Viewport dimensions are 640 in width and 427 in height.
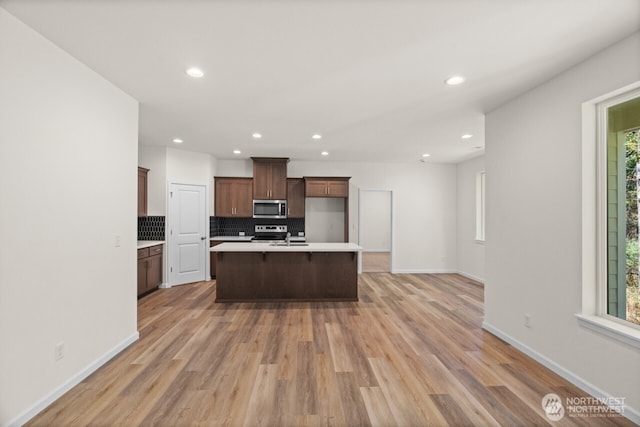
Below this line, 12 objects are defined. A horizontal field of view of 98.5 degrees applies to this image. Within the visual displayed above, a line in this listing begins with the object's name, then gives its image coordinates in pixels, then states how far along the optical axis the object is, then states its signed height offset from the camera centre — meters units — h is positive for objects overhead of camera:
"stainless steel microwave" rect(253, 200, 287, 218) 6.05 +0.13
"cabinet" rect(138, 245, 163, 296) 4.50 -0.94
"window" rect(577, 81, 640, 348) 2.03 +0.03
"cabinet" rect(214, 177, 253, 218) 6.11 +0.39
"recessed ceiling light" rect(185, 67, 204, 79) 2.33 +1.23
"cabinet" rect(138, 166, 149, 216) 4.92 +0.42
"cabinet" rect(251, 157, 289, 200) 6.00 +0.77
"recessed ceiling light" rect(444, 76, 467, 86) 2.45 +1.22
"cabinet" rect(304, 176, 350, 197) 6.08 +0.63
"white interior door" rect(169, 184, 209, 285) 5.29 -0.38
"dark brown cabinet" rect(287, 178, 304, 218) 6.22 +0.42
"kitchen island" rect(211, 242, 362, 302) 4.36 -0.96
